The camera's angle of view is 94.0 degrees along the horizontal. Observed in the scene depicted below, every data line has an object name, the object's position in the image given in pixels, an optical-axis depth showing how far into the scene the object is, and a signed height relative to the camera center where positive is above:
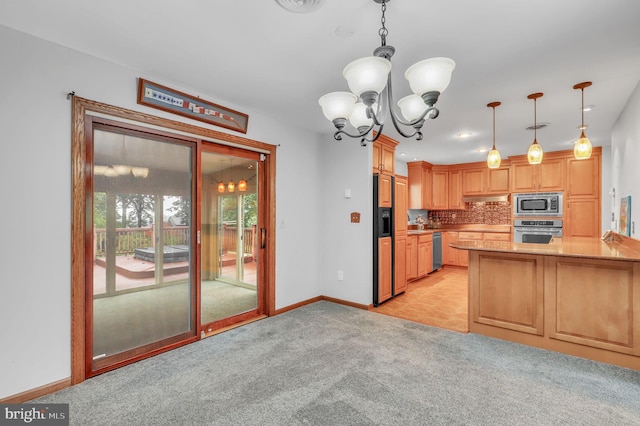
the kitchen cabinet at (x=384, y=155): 4.30 +0.87
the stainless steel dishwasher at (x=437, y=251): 6.52 -0.85
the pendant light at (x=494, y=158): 3.51 +0.64
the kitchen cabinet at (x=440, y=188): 7.20 +0.60
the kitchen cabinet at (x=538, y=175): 5.74 +0.76
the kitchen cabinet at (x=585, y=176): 5.41 +0.67
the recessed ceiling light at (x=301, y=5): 1.70 +1.21
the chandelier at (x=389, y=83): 1.54 +0.71
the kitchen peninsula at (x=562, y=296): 2.51 -0.78
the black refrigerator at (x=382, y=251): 4.15 -0.55
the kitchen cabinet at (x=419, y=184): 6.86 +0.67
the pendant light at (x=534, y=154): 3.30 +0.66
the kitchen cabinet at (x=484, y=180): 6.42 +0.74
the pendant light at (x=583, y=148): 3.07 +0.67
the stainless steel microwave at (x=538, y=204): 5.71 +0.17
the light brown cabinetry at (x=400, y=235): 4.60 -0.36
